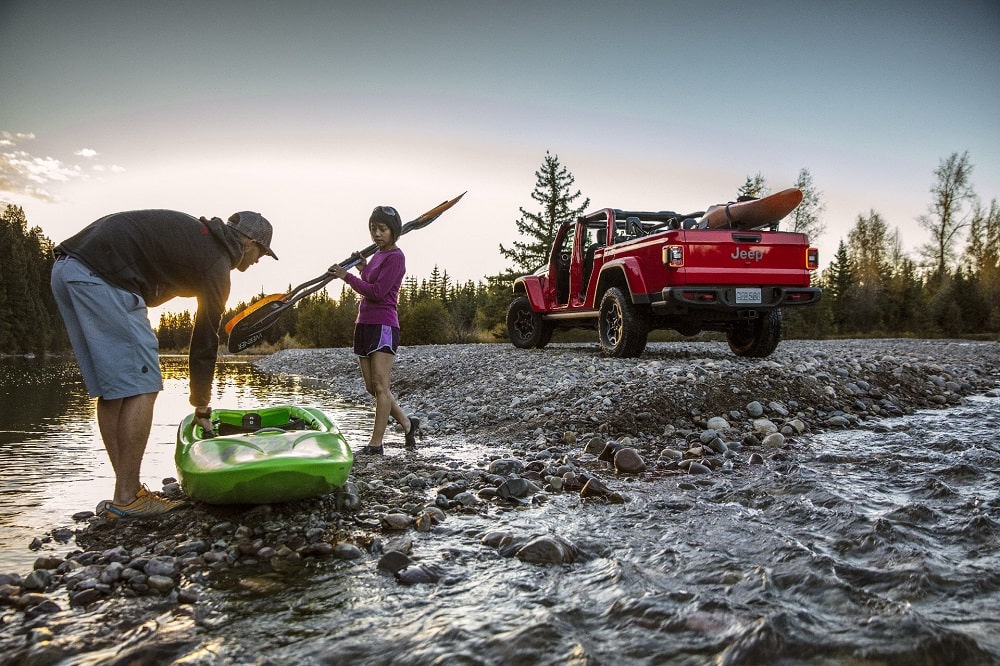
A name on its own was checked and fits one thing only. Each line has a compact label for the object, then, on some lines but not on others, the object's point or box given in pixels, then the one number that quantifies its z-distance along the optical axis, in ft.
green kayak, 10.41
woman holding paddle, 16.24
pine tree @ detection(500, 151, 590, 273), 124.16
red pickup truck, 26.07
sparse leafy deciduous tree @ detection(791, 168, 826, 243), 117.60
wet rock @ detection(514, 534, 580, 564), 9.31
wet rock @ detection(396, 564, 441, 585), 8.66
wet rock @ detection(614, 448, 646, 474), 14.96
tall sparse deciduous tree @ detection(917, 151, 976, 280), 127.95
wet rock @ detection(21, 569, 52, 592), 8.36
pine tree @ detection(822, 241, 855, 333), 131.75
